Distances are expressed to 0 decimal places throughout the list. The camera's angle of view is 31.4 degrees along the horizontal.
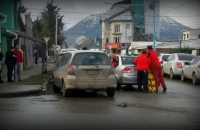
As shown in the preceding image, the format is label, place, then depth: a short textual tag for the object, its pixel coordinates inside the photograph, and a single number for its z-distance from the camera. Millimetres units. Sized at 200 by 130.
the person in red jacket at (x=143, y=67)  13648
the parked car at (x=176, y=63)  21172
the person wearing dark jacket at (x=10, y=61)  16031
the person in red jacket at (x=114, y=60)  15609
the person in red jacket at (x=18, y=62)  16556
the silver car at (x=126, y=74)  14711
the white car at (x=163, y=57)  24312
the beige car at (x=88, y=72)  11688
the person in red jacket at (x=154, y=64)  13875
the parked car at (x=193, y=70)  17969
